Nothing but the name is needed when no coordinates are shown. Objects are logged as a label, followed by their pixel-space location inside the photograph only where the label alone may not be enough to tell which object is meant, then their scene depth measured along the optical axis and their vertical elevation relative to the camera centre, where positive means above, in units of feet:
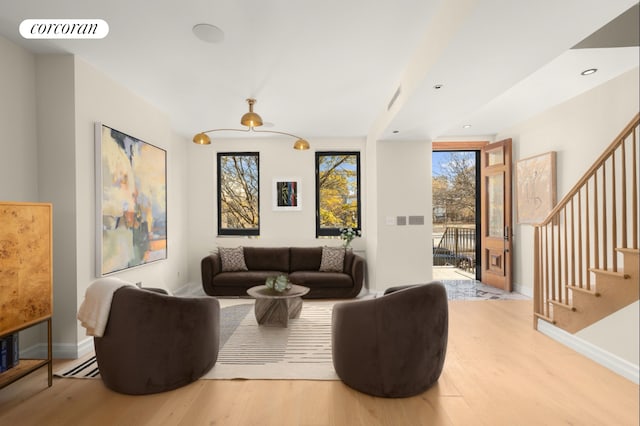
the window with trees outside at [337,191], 18.20 +1.21
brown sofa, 15.01 -3.20
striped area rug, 8.02 -4.11
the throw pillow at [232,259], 16.11 -2.41
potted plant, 16.88 -1.25
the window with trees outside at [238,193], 18.33 +1.14
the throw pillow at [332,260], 16.05 -2.46
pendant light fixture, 10.04 +2.85
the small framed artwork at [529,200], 11.63 +0.46
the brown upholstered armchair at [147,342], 6.88 -2.87
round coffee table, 11.25 -3.42
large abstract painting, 9.80 +0.43
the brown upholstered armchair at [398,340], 6.79 -2.81
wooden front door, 16.16 -0.19
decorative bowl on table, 11.16 -2.55
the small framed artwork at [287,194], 17.90 +1.03
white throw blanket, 6.86 -2.07
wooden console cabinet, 6.63 -1.29
